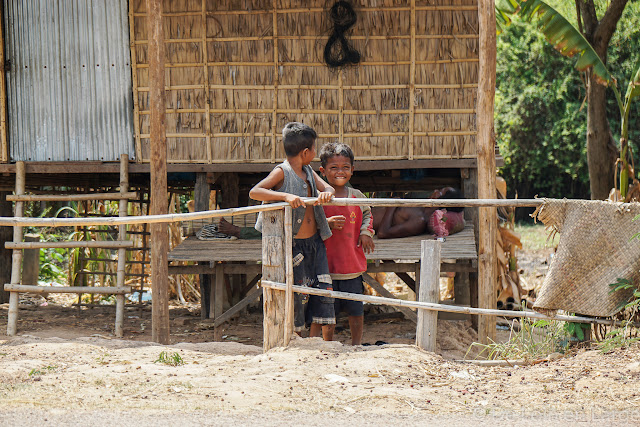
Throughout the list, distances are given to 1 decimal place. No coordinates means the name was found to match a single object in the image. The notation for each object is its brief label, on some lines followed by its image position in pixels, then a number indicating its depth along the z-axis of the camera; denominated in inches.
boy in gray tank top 382.0
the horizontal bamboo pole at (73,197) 636.1
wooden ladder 619.2
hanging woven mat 343.6
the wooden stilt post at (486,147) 502.6
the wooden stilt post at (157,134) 489.1
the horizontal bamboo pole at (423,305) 349.7
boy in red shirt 402.3
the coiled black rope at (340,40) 610.2
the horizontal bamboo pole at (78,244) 619.8
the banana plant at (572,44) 763.4
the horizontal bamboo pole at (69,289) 616.2
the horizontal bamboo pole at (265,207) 351.9
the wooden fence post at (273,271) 369.4
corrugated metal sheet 632.4
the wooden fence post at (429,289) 356.5
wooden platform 568.1
